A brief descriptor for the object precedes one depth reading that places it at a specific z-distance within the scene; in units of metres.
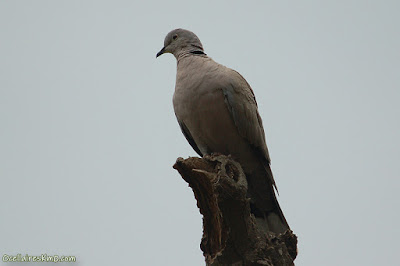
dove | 10.70
